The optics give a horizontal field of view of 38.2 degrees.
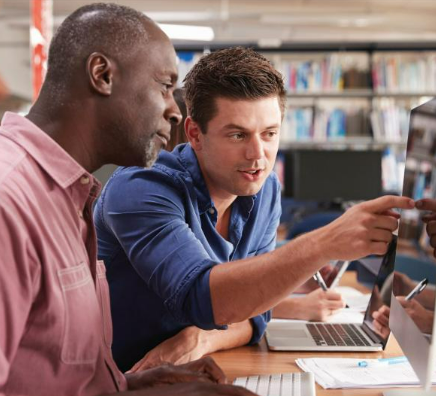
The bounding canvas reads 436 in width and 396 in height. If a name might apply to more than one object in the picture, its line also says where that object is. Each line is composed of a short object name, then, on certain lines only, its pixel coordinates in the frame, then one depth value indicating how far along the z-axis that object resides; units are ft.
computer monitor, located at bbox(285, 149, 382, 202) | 16.01
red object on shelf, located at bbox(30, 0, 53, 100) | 10.23
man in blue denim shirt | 4.03
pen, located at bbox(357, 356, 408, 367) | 4.38
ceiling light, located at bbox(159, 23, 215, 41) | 20.17
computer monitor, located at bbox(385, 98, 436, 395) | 3.13
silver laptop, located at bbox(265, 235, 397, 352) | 4.80
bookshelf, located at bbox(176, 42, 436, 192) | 19.88
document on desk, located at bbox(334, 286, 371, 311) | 6.41
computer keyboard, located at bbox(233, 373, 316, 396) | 3.74
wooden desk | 4.38
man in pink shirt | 2.82
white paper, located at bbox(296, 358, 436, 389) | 3.92
